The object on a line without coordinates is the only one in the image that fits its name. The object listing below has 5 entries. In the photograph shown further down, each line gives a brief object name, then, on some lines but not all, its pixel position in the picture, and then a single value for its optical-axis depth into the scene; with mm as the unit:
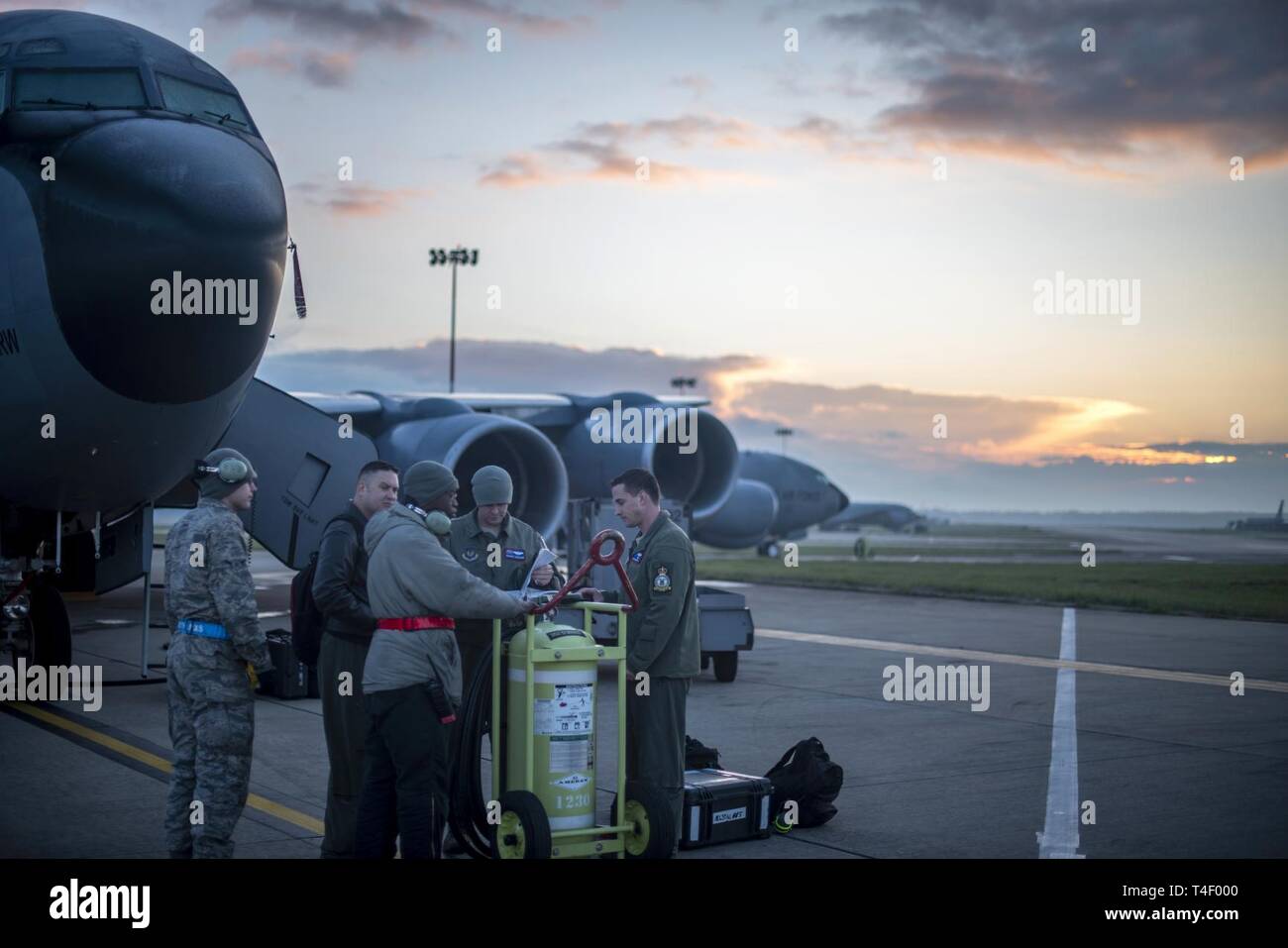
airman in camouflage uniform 6168
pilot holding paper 7848
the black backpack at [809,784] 7535
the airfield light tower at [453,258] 50312
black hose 6395
